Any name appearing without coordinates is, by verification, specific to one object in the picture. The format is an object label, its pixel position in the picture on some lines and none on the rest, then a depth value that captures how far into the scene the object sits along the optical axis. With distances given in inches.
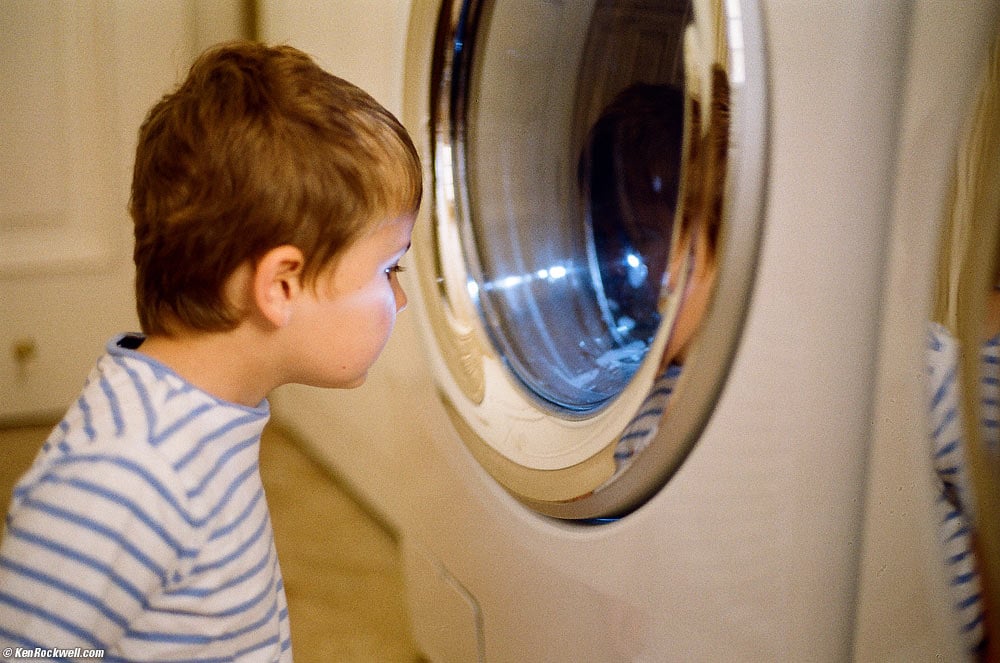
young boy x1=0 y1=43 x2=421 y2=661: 20.4
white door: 68.1
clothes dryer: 18.1
